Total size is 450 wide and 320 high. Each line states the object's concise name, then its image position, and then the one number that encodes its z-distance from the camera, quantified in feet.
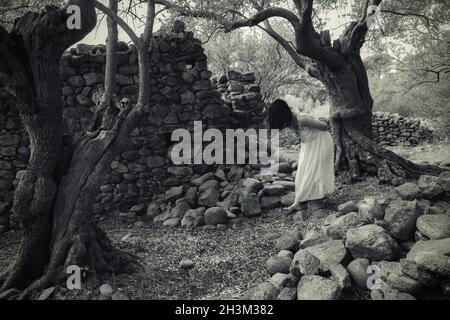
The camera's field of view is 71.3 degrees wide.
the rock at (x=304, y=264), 10.65
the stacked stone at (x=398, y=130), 41.09
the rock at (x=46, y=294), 10.53
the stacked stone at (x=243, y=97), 25.82
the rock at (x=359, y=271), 9.83
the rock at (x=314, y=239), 12.78
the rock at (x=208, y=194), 20.04
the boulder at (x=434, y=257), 8.54
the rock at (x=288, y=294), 10.26
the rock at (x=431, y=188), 13.66
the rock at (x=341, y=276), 9.73
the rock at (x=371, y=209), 12.67
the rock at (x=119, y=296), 10.68
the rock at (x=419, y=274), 8.82
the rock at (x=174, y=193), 21.54
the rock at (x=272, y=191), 19.43
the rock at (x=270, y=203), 18.66
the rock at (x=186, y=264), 13.50
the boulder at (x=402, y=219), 11.23
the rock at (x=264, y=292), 10.50
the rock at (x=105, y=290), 10.92
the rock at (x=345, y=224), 12.34
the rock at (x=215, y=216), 17.92
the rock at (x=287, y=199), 18.38
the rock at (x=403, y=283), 9.00
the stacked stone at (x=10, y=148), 20.74
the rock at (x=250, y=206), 18.22
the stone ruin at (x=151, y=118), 21.06
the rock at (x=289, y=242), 13.44
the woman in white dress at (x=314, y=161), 16.05
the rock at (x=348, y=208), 14.43
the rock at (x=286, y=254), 12.41
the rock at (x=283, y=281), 10.83
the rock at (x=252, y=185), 19.66
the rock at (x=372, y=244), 10.49
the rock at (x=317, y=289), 9.49
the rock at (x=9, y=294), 10.57
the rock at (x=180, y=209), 19.71
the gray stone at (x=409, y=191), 13.92
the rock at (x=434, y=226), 10.32
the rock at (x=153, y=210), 21.33
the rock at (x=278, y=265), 11.96
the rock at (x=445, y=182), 13.79
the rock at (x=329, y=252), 10.73
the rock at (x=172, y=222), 18.86
